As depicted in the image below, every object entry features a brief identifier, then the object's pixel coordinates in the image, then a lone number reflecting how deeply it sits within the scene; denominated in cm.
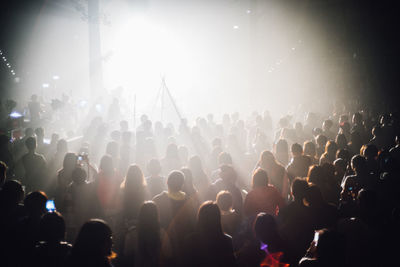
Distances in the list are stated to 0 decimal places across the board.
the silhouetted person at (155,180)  491
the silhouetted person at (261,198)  406
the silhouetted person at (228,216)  371
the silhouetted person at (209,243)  287
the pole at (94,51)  1694
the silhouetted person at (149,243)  300
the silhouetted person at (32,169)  561
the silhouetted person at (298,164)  550
